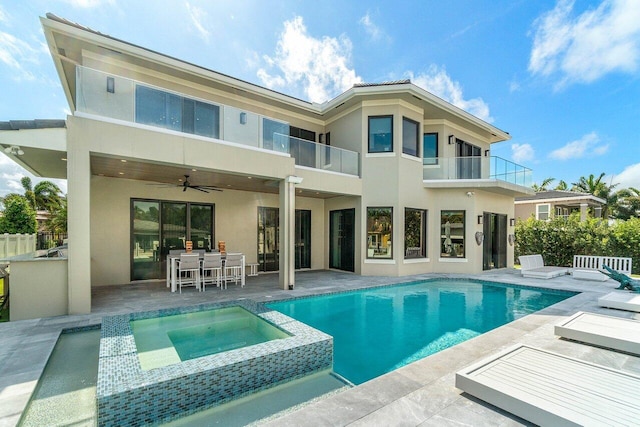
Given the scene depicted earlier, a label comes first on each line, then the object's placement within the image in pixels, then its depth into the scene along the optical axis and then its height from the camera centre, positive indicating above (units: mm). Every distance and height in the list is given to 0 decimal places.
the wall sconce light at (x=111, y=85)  6634 +2833
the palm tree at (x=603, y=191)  28711 +2261
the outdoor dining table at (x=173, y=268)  8477 -1693
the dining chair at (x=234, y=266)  9206 -1714
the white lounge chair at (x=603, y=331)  4352 -1872
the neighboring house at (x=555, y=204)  19562 +603
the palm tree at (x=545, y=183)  37469 +3711
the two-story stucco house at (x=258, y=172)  6637 +1224
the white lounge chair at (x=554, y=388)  2533 -1720
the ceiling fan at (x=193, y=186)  9686 +883
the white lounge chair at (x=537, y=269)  11375 -2307
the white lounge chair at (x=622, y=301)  6477 -1979
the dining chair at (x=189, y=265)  8469 -1550
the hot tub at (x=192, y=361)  3145 -2040
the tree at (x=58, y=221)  27969 -1041
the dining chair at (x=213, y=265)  8822 -1617
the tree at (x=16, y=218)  19084 -474
